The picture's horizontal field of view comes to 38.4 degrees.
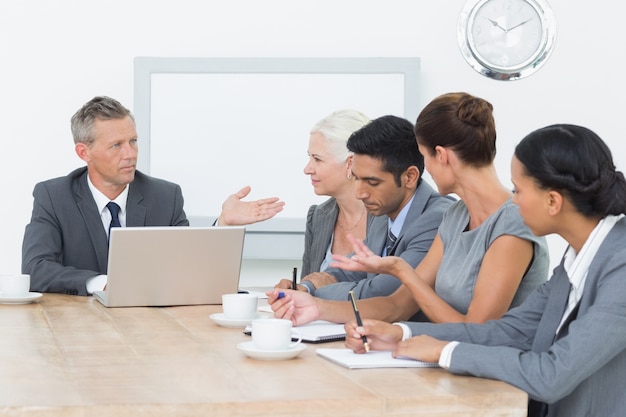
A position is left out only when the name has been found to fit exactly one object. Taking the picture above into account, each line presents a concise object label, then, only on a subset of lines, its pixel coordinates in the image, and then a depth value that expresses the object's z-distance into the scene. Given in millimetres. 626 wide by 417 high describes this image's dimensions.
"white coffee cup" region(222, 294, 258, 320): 2469
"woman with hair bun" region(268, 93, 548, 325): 2326
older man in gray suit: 3297
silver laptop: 2709
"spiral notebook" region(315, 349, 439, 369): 1871
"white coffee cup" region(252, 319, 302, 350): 1958
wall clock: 4762
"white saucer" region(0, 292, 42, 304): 2873
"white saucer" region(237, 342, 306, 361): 1934
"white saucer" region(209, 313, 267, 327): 2422
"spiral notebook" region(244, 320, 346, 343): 2219
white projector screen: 4668
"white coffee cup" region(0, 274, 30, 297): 2920
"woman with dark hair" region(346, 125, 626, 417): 1754
